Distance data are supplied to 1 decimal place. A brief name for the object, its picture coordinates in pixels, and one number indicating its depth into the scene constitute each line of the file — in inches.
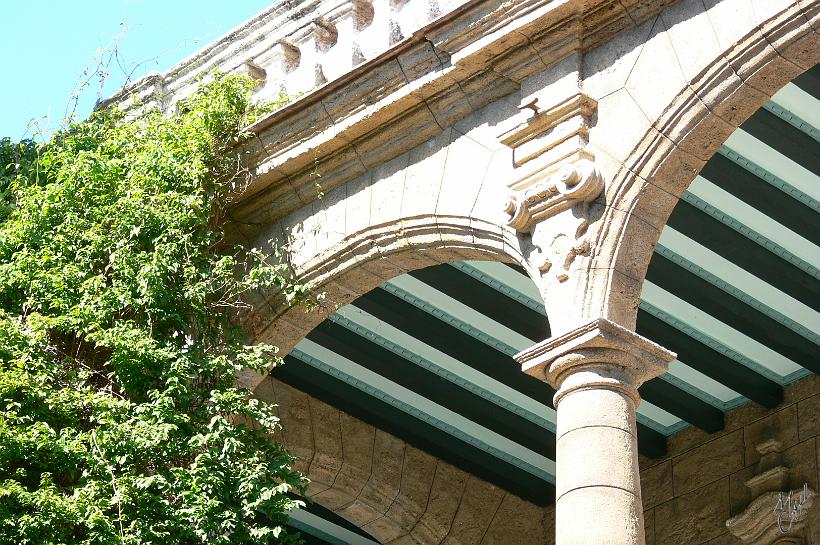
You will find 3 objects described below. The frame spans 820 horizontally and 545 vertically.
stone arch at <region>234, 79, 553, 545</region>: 463.8
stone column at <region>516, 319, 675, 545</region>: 376.0
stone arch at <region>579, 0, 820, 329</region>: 404.4
